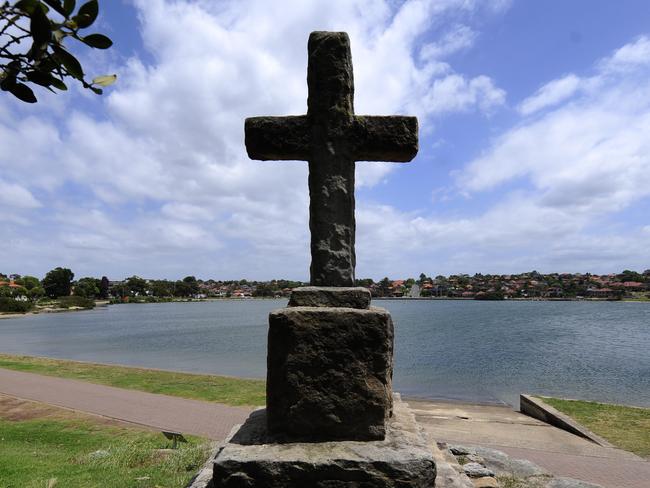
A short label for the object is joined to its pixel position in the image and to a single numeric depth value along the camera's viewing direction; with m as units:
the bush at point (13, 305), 88.94
